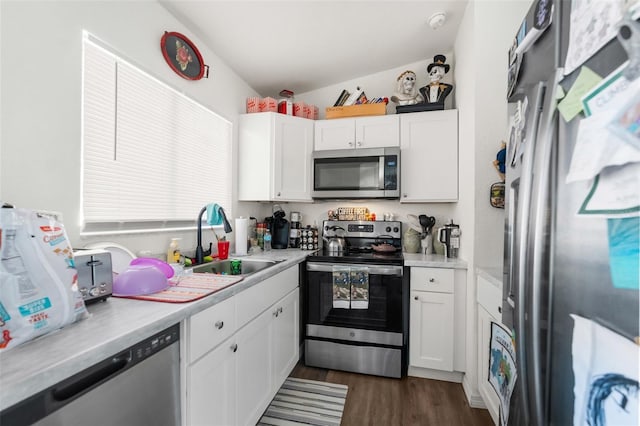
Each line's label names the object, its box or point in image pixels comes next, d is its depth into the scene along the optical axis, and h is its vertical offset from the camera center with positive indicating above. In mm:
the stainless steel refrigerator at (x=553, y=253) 450 -66
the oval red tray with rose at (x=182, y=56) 1773 +1039
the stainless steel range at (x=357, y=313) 2145 -770
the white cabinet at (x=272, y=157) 2557 +515
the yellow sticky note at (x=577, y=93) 471 +221
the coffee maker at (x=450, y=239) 2262 -184
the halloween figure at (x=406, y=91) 2595 +1152
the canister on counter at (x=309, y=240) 2715 -247
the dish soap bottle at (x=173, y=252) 1759 -252
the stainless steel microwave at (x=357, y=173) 2459 +375
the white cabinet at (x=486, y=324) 1486 -646
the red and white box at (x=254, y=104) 2652 +1018
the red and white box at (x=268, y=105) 2637 +1006
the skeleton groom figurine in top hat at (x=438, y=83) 2463 +1164
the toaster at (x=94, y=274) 962 -222
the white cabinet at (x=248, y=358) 1127 -734
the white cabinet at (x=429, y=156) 2396 +516
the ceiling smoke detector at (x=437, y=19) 2045 +1427
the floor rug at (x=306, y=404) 1717 -1240
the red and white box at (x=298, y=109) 2779 +1023
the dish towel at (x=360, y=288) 2188 -562
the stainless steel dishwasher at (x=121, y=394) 646 -492
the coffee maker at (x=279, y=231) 2744 -170
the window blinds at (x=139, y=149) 1390 +377
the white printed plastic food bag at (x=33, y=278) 682 -176
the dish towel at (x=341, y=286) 2217 -562
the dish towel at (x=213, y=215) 1912 -16
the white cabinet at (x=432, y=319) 2082 -764
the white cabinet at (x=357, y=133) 2541 +758
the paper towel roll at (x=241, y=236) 2322 -188
